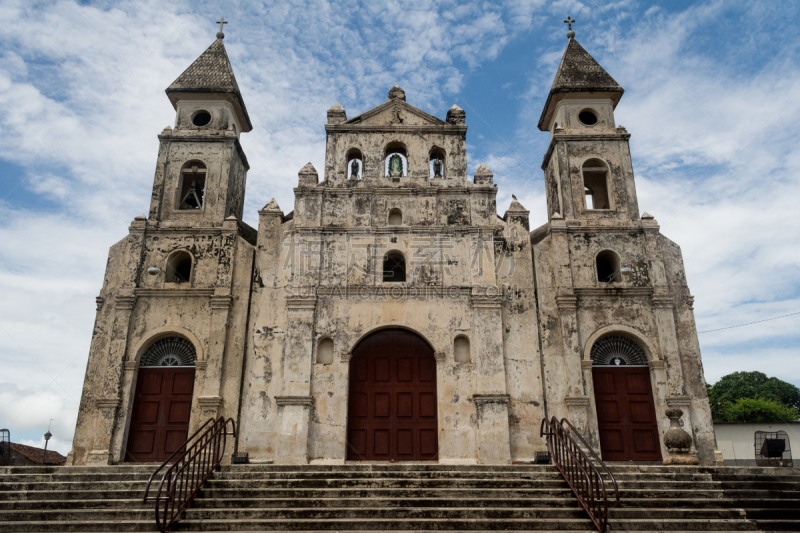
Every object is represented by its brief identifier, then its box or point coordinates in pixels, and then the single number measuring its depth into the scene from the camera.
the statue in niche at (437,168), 18.30
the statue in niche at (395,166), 18.11
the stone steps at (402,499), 10.60
